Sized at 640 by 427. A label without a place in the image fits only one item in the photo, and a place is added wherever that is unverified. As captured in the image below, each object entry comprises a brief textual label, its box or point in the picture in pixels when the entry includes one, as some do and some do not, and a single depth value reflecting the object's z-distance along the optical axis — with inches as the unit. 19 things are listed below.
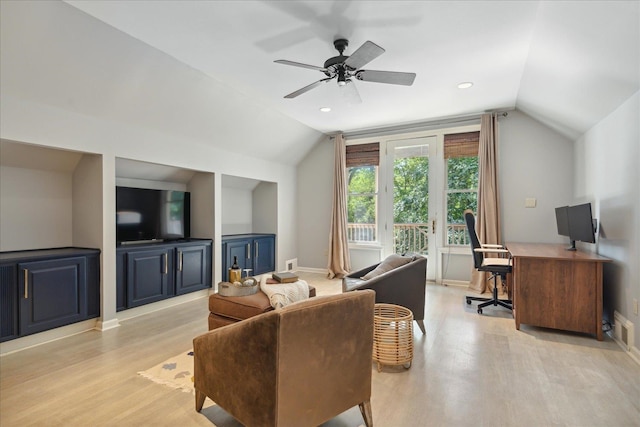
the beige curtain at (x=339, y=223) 235.0
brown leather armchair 54.3
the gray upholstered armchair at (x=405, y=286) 113.0
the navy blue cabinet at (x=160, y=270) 140.7
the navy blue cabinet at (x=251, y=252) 197.8
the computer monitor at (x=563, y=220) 150.2
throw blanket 107.3
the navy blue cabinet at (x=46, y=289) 107.1
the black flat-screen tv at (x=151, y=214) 151.9
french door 212.5
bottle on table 116.1
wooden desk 119.4
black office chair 150.7
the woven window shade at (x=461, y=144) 200.1
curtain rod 198.4
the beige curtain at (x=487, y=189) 187.6
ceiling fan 98.7
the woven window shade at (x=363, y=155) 231.0
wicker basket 96.8
